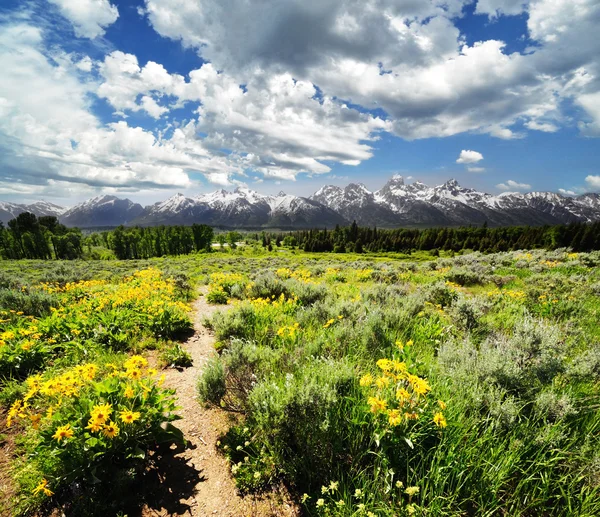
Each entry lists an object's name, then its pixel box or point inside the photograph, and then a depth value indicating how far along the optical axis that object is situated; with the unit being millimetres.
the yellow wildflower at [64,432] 2875
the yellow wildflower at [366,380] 3445
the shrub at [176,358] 6348
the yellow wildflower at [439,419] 2793
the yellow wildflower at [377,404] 2963
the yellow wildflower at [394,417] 2777
